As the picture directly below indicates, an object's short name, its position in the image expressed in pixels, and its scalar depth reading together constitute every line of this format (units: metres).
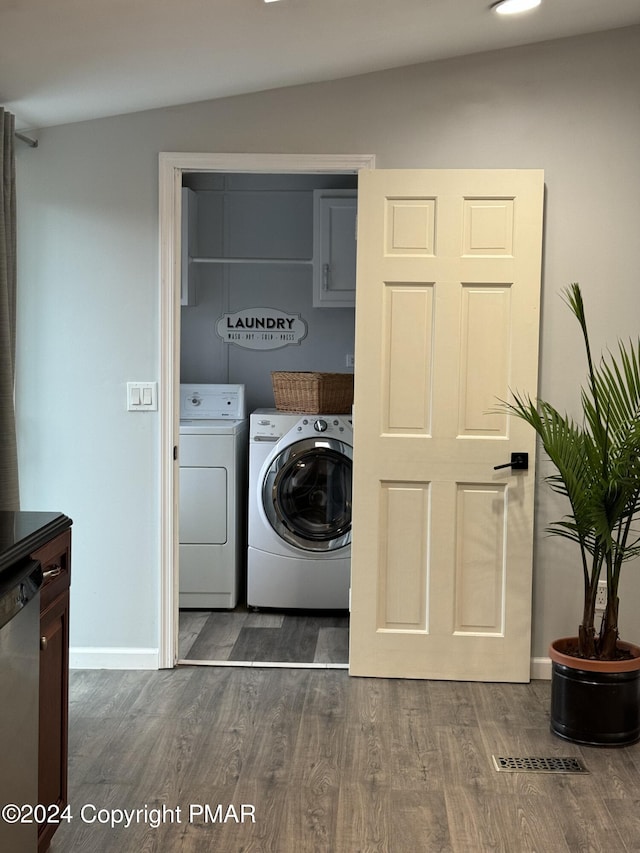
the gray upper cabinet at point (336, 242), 5.12
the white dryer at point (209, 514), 4.82
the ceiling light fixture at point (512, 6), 3.11
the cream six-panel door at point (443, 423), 3.70
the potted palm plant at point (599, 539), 3.15
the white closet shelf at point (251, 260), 5.29
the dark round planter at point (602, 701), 3.17
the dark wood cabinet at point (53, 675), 2.17
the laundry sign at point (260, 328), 5.54
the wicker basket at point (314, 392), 4.88
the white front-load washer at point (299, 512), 4.82
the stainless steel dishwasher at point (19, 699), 1.66
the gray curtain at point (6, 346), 3.29
